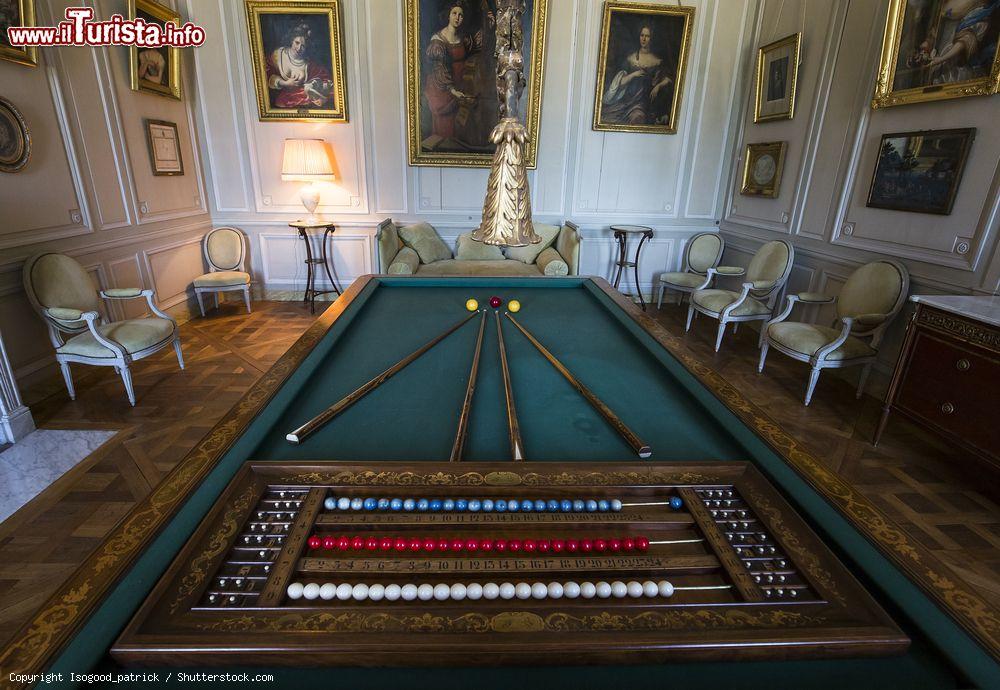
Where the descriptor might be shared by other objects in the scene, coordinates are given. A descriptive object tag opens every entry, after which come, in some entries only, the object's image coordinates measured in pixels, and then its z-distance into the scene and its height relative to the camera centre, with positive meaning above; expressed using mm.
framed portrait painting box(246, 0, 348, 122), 4422 +1113
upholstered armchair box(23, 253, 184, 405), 2865 -908
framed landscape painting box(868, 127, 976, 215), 2812 +178
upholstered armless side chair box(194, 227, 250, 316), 4700 -730
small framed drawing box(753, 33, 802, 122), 4031 +986
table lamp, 4484 +182
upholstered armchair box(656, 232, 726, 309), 4875 -656
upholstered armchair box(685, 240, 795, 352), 3920 -809
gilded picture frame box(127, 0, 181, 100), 3838 +927
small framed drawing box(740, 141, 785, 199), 4285 +239
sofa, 4414 -649
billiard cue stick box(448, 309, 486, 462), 1134 -589
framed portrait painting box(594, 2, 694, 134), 4586 +1181
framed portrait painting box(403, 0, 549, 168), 4465 +974
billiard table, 673 -607
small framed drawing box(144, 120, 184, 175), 4152 +255
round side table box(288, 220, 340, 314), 4730 -772
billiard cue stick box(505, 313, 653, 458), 1167 -593
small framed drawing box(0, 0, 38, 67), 2787 +861
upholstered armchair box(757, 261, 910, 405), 3049 -828
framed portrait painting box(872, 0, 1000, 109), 2621 +809
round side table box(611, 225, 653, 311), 4863 -483
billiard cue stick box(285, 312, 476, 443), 1211 -603
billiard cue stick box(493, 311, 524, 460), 1140 -586
